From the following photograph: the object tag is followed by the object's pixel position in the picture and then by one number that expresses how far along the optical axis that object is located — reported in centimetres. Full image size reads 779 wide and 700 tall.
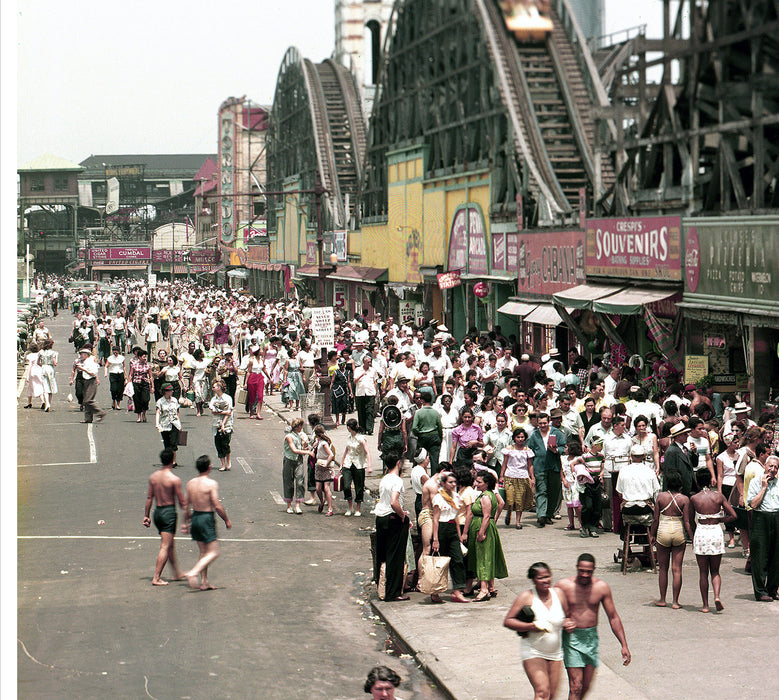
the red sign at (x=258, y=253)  9179
